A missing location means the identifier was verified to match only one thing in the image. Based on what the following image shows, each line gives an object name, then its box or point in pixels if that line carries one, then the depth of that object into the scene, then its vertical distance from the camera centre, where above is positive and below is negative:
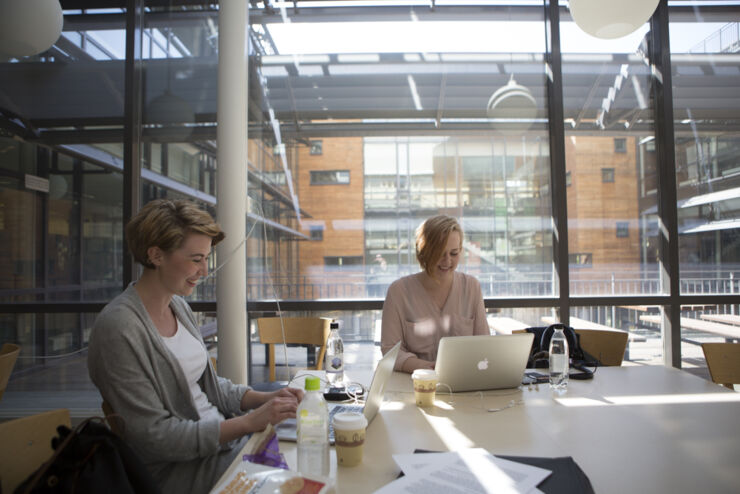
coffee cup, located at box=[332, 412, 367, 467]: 1.12 -0.41
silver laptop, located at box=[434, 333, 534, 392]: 1.67 -0.35
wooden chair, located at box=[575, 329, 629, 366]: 2.48 -0.44
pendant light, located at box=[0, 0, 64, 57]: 2.85 +1.47
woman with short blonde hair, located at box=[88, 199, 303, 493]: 1.34 -0.32
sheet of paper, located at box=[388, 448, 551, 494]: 0.99 -0.46
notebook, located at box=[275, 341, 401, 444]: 1.33 -0.41
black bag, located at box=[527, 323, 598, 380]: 2.10 -0.41
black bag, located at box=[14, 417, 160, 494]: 0.88 -0.39
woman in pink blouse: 2.26 -0.19
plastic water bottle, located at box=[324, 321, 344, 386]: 1.93 -0.40
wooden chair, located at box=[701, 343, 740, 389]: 2.20 -0.46
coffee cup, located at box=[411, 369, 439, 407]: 1.59 -0.42
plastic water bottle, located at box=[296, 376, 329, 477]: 1.10 -0.42
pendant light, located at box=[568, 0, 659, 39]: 2.38 +1.24
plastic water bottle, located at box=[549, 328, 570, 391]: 1.80 -0.41
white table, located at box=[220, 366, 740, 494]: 1.10 -0.48
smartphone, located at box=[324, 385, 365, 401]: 1.65 -0.46
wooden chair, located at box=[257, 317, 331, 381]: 2.86 -0.40
